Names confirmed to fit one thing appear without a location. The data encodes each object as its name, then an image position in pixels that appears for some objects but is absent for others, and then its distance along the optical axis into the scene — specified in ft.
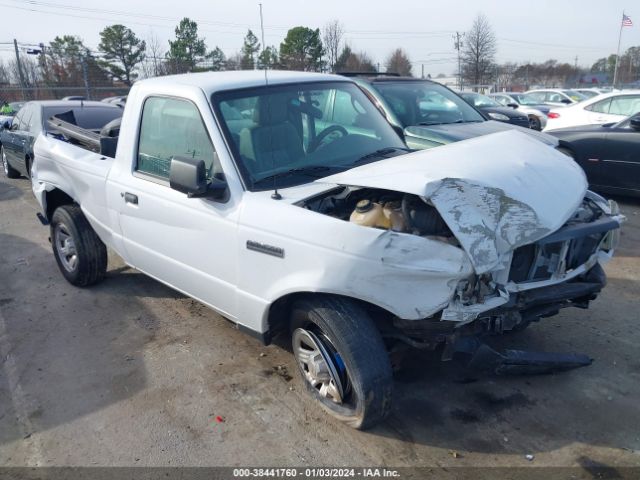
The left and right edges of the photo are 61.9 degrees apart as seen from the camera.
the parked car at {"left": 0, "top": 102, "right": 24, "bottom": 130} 53.52
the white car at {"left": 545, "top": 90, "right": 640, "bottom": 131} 30.68
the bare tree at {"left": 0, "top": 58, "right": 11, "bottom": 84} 83.92
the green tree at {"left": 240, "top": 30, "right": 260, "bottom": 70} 72.69
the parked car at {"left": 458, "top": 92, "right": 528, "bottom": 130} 35.02
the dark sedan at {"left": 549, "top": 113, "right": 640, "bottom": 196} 24.16
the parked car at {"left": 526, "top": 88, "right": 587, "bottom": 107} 68.08
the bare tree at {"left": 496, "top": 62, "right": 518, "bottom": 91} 154.40
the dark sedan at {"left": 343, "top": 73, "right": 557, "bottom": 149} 20.84
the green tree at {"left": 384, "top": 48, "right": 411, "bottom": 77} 158.26
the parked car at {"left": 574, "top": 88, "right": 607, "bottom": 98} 75.92
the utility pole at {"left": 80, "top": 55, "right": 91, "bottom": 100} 69.88
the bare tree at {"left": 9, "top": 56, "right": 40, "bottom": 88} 80.58
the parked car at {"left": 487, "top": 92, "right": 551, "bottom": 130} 51.42
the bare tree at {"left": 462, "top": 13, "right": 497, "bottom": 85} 147.13
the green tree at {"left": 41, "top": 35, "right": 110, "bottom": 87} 82.17
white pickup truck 8.93
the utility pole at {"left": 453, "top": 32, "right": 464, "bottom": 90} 141.55
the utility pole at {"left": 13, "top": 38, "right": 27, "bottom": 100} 68.80
